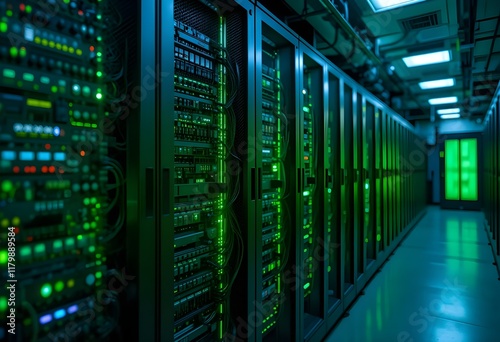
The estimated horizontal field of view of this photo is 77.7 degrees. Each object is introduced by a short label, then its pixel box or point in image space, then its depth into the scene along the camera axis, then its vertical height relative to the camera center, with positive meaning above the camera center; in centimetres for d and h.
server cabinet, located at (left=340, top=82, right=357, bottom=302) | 291 -15
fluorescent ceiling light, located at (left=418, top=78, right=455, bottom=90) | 528 +160
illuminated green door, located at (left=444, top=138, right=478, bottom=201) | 901 +11
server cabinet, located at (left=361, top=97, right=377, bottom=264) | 360 -15
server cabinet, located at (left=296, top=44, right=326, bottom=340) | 222 -13
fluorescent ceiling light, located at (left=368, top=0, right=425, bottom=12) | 273 +152
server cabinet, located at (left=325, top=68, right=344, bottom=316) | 257 -21
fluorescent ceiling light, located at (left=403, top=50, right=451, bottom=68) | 397 +154
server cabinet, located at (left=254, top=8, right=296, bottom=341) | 180 -6
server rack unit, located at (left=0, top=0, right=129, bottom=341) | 76 +1
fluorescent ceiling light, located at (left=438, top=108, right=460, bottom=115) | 830 +173
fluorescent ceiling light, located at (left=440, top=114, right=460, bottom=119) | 930 +177
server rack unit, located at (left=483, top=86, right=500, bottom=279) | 398 +4
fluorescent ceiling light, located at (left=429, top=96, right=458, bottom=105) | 680 +168
